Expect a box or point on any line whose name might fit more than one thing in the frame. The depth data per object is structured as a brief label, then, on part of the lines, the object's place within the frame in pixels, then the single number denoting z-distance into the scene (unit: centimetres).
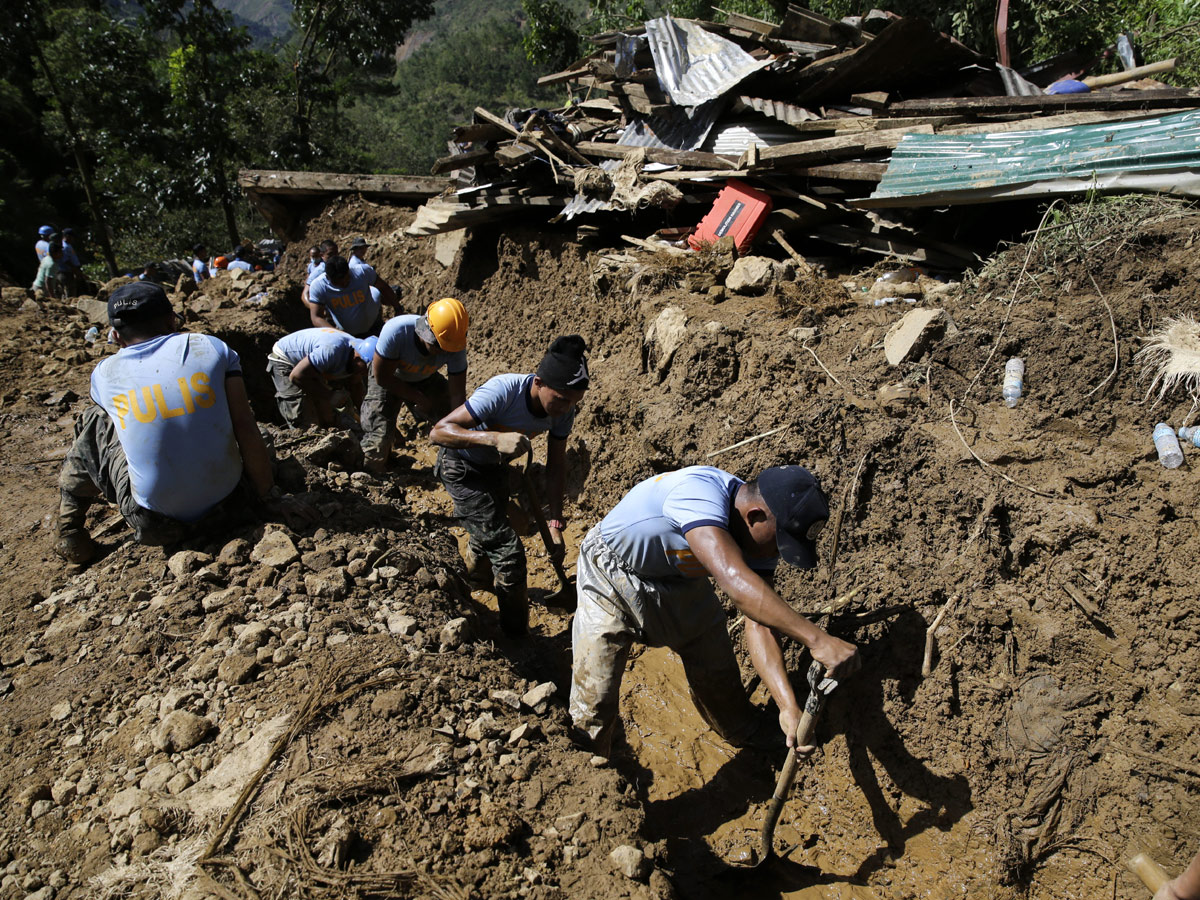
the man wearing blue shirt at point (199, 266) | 1359
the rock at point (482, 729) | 264
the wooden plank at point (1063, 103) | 442
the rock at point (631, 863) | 224
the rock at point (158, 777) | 241
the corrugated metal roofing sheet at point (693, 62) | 656
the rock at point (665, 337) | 505
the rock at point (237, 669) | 280
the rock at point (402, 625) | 315
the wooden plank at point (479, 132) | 781
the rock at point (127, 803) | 232
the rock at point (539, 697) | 292
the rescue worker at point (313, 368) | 579
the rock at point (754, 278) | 527
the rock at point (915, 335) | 389
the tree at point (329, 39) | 1854
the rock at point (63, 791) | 240
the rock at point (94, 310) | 970
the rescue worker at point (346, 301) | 670
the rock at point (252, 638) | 293
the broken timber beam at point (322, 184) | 1077
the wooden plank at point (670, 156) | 630
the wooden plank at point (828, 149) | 524
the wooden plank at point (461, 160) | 786
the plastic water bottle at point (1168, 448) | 306
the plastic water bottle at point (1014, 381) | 360
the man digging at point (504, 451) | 355
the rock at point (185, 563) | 337
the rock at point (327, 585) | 330
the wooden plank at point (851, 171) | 520
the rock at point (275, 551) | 343
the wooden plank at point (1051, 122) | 433
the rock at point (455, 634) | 318
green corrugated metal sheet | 385
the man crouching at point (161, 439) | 308
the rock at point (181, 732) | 255
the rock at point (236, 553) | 342
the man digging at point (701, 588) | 237
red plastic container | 576
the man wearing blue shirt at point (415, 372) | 505
